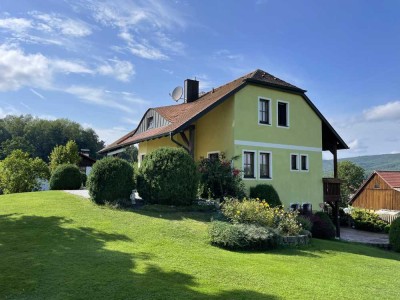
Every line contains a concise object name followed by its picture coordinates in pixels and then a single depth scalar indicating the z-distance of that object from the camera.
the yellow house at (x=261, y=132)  17.98
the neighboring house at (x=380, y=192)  39.41
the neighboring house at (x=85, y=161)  49.71
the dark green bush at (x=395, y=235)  15.23
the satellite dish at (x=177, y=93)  23.73
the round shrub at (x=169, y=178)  13.97
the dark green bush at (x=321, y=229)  16.27
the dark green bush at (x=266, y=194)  17.16
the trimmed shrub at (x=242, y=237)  9.62
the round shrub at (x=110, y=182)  13.88
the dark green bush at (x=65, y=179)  23.48
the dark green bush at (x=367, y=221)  28.15
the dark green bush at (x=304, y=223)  12.98
